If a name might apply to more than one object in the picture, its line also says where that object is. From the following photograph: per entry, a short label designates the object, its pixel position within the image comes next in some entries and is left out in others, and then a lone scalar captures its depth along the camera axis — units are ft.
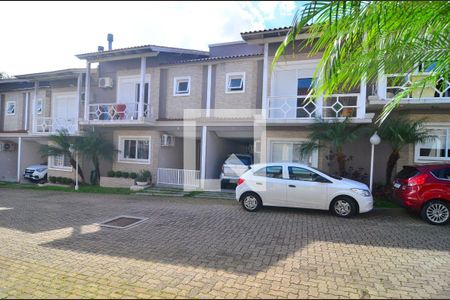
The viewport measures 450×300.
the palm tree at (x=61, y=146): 46.34
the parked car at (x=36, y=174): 56.08
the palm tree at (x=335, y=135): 31.50
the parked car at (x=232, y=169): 39.09
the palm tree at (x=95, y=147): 45.37
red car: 23.59
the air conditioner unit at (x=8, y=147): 66.13
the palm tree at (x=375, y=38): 9.33
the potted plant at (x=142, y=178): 44.01
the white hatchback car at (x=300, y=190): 25.70
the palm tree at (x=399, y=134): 30.58
